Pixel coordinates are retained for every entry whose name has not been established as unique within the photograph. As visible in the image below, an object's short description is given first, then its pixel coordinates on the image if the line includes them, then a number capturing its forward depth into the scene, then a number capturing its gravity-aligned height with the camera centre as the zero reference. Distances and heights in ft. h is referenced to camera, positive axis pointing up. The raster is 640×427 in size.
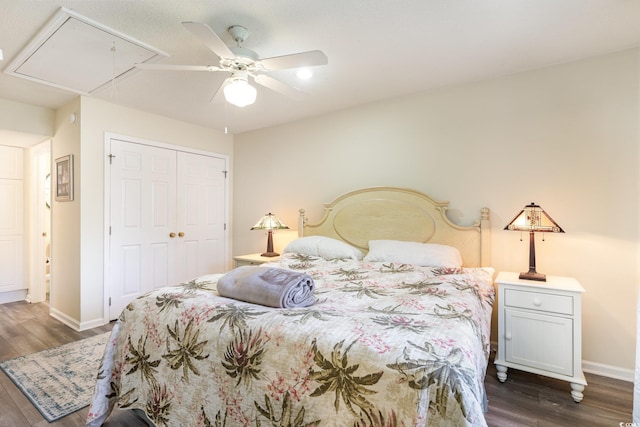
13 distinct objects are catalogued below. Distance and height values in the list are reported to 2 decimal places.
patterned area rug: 6.42 -3.92
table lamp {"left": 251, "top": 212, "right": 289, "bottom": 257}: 12.05 -0.55
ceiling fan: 5.81 +2.88
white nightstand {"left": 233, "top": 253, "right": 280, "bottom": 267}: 11.38 -1.76
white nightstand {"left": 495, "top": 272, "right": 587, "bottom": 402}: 6.64 -2.56
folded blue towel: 5.02 -1.28
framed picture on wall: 10.76 +1.14
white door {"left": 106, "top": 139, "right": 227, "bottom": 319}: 11.39 -0.29
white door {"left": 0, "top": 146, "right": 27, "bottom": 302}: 13.51 -0.42
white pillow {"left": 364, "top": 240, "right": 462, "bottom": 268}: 8.39 -1.16
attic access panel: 6.55 +3.78
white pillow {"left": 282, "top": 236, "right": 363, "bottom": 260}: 10.03 -1.19
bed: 3.25 -1.79
